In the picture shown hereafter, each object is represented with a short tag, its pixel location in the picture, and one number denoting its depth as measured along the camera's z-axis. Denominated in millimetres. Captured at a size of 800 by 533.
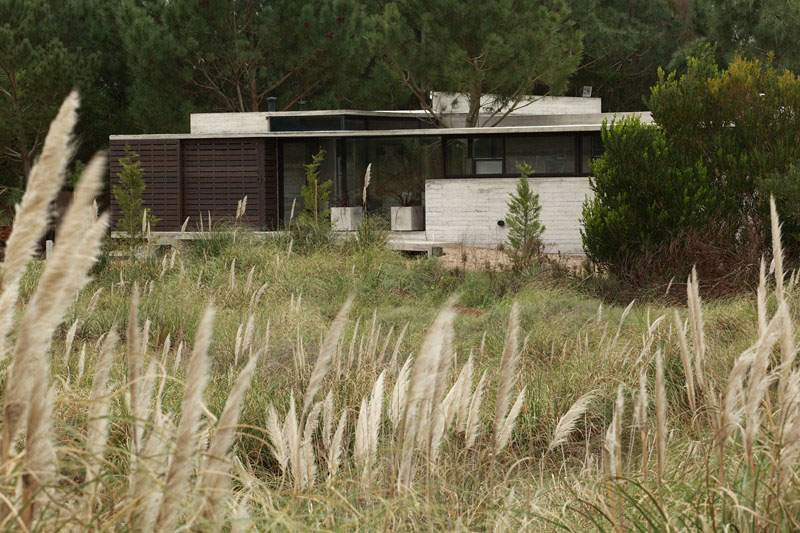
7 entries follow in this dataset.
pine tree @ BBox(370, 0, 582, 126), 48735
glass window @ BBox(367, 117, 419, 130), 49686
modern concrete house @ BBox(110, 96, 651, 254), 42826
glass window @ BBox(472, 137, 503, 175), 43893
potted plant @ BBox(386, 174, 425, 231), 45391
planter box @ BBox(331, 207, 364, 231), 45795
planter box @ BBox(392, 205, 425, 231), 45391
